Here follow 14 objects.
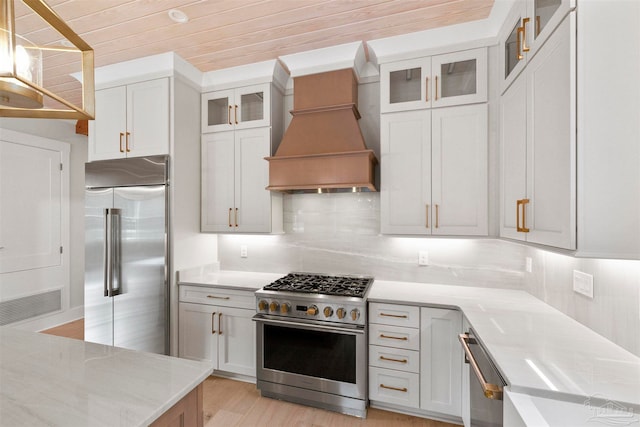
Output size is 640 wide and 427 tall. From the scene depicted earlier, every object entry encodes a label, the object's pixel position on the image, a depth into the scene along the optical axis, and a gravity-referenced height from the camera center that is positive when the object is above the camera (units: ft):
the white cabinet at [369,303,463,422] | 6.49 -3.33
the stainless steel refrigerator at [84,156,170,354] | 8.33 -1.25
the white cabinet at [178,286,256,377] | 8.09 -3.35
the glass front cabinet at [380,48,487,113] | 7.00 +3.22
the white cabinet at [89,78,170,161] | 8.48 +2.63
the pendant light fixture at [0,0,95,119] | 2.66 +1.48
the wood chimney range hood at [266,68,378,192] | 7.48 +1.80
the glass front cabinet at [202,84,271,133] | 8.82 +3.15
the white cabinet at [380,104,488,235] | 6.99 +0.99
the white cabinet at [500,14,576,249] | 3.77 +1.02
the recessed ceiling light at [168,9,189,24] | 6.48 +4.35
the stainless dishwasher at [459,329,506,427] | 3.84 -2.39
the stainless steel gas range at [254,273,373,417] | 6.86 -3.19
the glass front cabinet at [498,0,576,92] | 4.17 +3.06
